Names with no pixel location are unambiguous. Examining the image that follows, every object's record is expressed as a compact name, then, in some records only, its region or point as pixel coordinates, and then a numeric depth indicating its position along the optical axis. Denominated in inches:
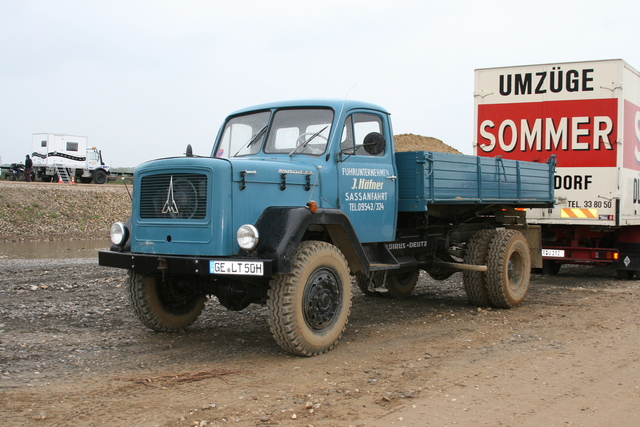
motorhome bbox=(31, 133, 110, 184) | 1478.8
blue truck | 231.8
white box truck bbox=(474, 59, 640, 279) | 430.0
